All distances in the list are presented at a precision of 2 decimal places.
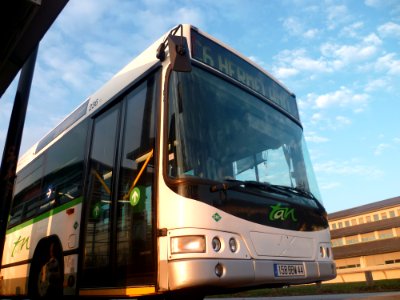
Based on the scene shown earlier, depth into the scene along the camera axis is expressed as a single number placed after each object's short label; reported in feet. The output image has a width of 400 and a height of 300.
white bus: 12.55
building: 82.53
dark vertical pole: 17.25
